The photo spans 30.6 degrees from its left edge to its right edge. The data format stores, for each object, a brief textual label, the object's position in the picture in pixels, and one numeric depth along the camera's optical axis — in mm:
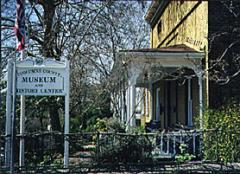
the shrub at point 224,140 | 11234
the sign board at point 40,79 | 11086
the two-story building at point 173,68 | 15086
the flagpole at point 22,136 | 10531
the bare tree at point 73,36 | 15875
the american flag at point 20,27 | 9789
